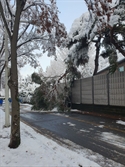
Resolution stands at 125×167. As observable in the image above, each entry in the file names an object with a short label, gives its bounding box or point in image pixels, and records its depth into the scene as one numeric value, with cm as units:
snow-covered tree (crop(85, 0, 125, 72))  1155
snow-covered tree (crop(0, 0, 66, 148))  482
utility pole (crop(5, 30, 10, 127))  788
